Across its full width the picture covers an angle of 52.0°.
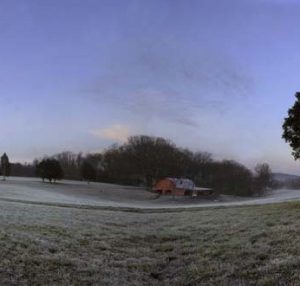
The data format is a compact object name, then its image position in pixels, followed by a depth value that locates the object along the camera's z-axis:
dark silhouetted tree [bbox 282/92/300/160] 20.05
